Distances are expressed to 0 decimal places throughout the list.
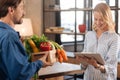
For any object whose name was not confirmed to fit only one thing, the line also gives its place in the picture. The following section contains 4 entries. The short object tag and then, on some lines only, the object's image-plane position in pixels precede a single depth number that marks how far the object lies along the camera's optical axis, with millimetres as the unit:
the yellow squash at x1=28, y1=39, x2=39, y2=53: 2182
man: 1594
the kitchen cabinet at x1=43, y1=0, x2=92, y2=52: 5207
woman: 2418
